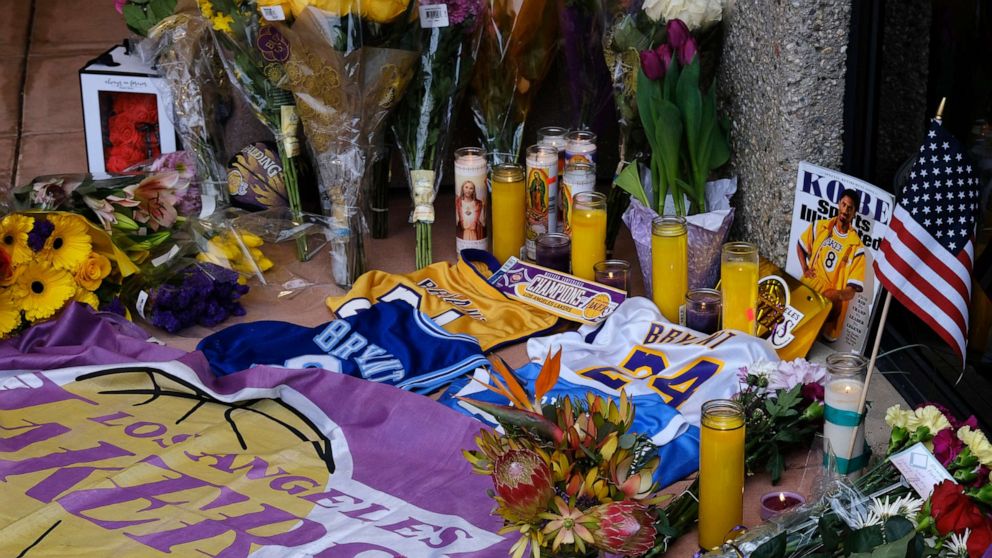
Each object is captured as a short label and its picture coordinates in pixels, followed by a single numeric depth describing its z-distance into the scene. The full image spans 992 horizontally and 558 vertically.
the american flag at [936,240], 1.91
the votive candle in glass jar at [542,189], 3.09
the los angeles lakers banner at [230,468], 1.98
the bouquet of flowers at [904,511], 1.53
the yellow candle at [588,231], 2.89
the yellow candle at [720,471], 1.81
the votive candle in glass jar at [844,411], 1.94
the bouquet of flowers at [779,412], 2.15
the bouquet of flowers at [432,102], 3.09
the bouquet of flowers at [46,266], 2.75
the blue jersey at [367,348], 2.61
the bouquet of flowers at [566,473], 1.57
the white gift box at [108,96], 3.51
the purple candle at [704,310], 2.71
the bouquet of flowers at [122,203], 3.01
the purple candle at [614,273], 2.90
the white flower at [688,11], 2.92
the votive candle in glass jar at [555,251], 3.04
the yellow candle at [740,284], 2.58
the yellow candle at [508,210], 3.15
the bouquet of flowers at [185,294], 2.91
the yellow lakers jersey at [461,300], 2.85
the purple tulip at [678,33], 2.83
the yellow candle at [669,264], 2.71
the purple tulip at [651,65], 2.80
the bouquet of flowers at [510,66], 3.14
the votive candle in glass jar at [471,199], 3.14
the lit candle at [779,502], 1.96
